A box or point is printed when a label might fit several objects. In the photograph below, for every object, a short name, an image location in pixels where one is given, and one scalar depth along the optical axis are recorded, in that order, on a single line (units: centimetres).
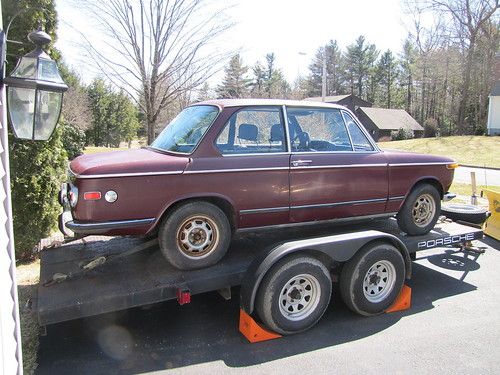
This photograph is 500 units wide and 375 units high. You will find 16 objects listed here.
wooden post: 776
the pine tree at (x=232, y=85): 1480
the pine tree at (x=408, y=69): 5984
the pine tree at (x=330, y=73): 6661
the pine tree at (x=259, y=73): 5661
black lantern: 252
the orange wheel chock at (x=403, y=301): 454
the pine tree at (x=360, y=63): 6538
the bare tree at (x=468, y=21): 3472
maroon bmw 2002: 359
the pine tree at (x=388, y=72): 6419
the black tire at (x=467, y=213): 591
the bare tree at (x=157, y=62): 938
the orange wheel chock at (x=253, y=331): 382
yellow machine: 676
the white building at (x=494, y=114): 3740
